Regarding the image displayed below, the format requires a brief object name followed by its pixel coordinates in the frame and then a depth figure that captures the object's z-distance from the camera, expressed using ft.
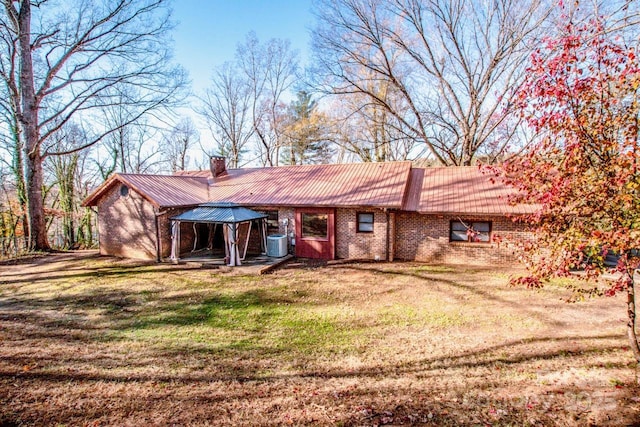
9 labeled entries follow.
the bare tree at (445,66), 56.39
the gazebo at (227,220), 42.42
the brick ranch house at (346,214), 42.83
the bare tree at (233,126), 98.43
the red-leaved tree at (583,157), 12.87
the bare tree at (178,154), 110.11
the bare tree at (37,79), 46.60
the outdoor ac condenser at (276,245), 46.25
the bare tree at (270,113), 93.15
